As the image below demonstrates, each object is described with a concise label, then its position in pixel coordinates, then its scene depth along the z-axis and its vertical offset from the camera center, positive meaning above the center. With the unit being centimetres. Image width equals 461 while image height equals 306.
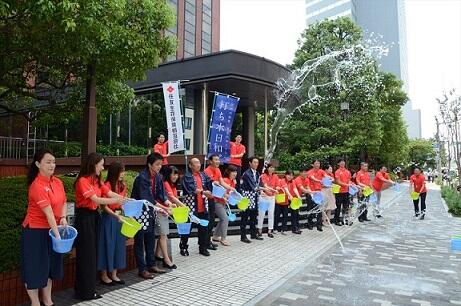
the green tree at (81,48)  529 +224
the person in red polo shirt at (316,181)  1148 -10
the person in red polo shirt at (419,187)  1429 -36
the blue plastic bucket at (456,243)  584 -100
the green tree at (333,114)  2086 +357
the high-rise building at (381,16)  7462 +3365
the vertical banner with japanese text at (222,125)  1134 +157
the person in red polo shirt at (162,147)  1052 +87
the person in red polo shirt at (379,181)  1357 -12
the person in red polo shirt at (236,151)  1145 +79
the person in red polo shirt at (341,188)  1220 -33
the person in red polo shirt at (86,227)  505 -65
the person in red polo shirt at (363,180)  1289 -8
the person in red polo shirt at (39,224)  435 -52
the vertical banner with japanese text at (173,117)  962 +153
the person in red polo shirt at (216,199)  824 -45
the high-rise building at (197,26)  3725 +1571
